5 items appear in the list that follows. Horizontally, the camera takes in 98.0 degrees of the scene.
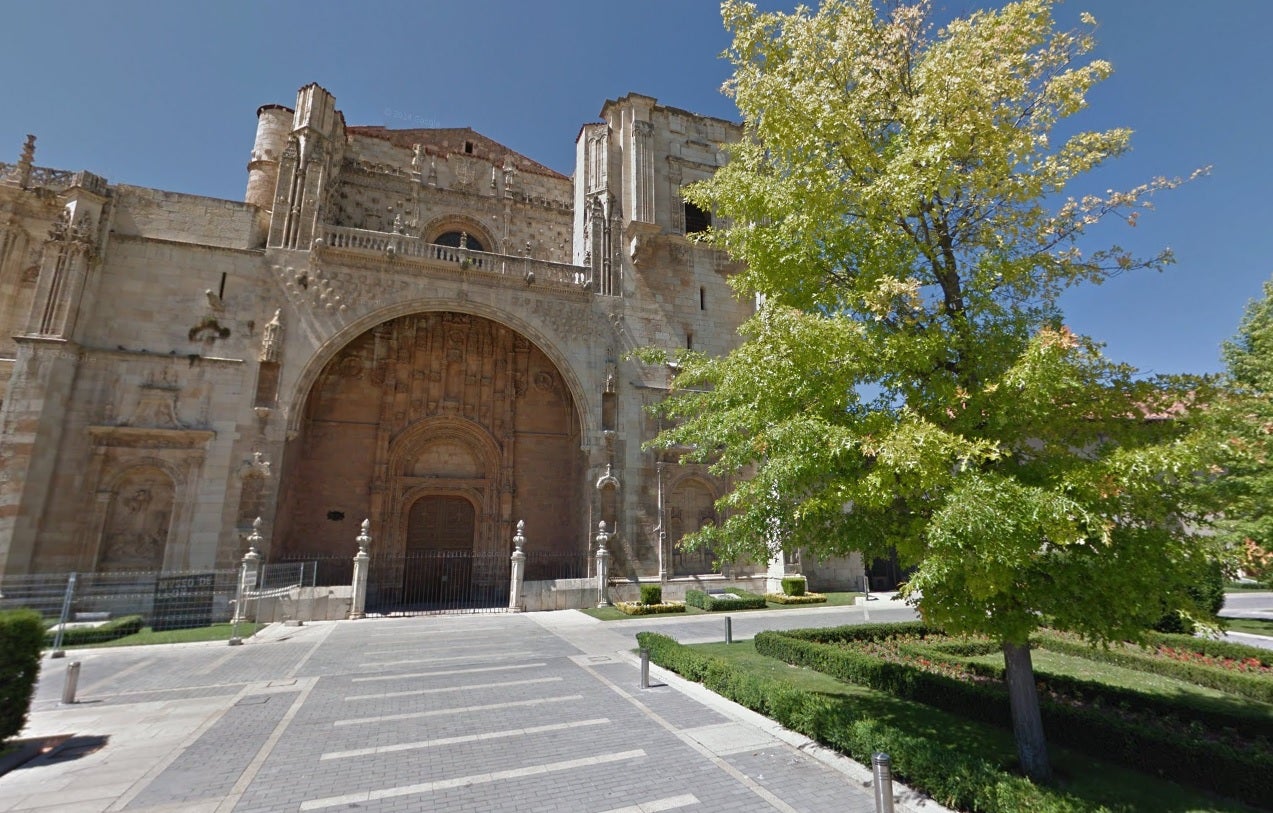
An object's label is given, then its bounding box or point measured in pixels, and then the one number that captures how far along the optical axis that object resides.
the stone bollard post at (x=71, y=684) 8.38
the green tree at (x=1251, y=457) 4.86
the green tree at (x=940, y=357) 4.79
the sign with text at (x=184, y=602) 15.84
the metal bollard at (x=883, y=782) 4.51
